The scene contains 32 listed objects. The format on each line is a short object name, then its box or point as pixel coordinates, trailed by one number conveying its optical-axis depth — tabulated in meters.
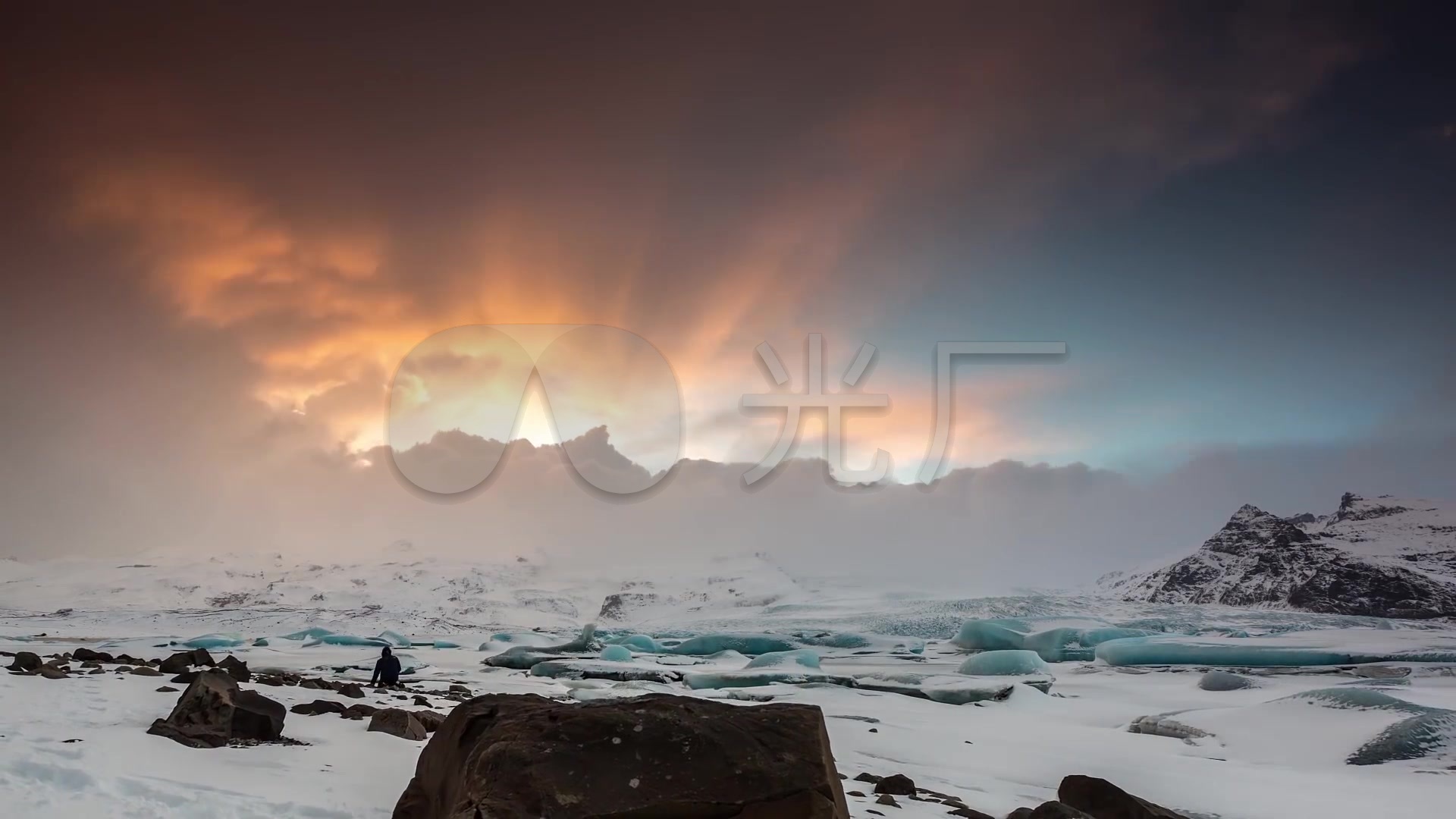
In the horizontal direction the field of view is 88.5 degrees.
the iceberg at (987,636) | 33.59
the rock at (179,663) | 13.49
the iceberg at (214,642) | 40.44
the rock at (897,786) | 7.21
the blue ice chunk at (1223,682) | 19.27
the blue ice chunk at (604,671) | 25.00
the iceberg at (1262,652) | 26.52
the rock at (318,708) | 9.85
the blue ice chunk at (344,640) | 45.19
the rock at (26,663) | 12.24
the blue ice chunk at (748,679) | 21.42
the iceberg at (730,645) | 39.97
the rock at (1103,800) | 6.21
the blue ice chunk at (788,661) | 26.39
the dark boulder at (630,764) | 3.81
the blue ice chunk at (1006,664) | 24.00
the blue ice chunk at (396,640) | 47.18
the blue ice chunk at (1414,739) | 10.38
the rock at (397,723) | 8.69
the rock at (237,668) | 14.19
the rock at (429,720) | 9.43
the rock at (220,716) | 7.03
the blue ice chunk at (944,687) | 17.70
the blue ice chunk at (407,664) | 25.17
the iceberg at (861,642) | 39.19
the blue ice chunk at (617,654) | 31.89
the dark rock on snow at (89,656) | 17.29
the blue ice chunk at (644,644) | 42.75
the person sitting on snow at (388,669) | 16.41
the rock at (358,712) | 9.69
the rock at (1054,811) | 5.79
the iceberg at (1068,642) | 32.97
